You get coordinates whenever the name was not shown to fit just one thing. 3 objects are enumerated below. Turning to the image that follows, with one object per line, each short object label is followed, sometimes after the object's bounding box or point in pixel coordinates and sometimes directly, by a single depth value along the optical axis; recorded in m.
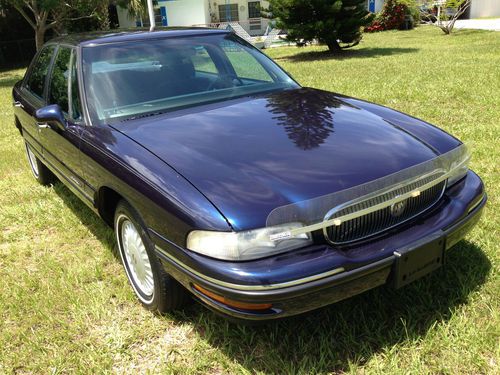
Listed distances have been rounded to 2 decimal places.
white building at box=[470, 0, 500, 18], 36.09
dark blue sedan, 1.91
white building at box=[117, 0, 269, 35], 30.61
